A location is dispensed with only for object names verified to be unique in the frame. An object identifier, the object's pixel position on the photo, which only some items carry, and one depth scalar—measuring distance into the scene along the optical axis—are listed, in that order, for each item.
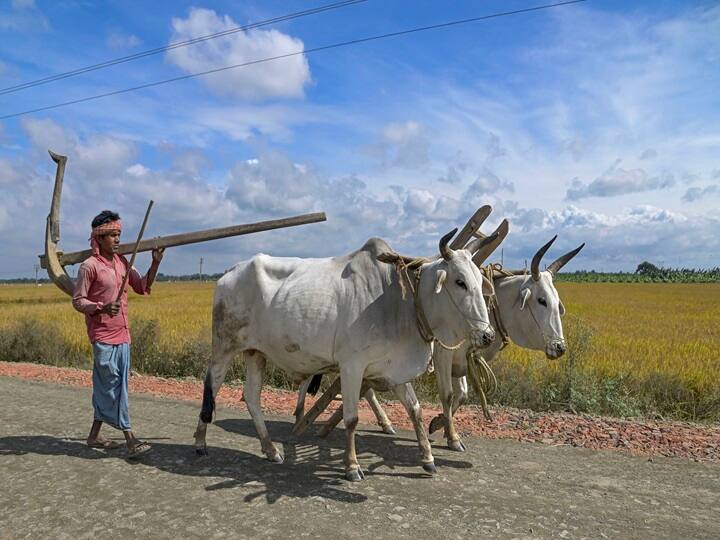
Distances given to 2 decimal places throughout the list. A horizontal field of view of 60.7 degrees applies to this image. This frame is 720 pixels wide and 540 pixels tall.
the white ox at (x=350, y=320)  5.23
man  5.57
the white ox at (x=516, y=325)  6.18
